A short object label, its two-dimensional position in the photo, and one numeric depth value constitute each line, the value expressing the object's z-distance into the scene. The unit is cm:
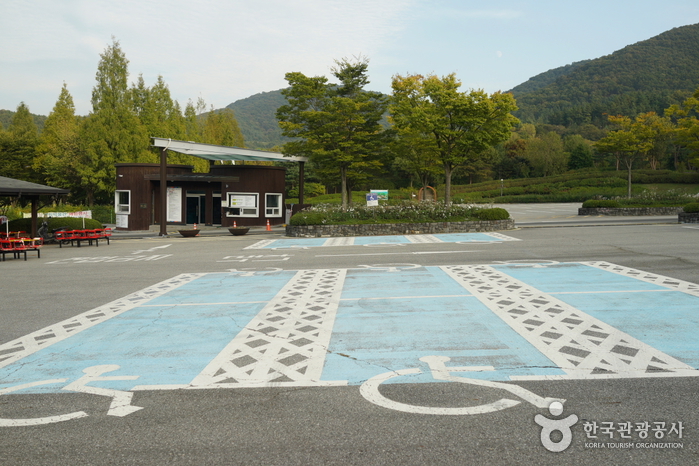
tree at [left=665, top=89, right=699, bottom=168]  3978
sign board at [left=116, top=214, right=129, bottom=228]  3569
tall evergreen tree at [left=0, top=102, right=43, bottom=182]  5738
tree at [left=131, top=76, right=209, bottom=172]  5403
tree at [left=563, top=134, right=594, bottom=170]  8850
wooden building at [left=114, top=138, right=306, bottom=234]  3519
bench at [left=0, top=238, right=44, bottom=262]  1906
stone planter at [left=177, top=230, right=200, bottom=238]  2922
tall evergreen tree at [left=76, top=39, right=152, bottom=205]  4734
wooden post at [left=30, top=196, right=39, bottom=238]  2444
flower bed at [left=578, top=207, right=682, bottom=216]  3706
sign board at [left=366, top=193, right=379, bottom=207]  2967
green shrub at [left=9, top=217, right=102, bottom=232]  2644
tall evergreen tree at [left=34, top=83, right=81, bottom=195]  4991
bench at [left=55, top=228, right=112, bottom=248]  2408
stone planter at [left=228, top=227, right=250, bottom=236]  2930
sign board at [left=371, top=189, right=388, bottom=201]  3083
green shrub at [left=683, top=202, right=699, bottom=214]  2959
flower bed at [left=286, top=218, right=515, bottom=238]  2764
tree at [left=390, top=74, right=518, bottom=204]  3056
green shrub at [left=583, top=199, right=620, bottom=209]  3775
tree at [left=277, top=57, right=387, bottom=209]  3600
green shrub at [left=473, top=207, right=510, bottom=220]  2853
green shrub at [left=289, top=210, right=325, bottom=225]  2761
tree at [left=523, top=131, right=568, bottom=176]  8662
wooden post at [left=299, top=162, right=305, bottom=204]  3884
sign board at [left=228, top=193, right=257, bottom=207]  3616
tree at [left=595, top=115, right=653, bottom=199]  4569
